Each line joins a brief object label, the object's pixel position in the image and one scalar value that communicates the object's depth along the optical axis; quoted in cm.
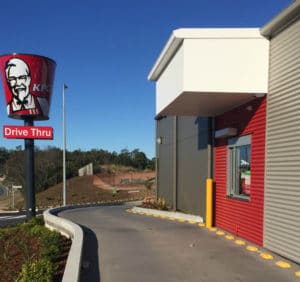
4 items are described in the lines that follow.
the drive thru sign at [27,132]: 1550
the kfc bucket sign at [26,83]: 1526
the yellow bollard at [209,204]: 1186
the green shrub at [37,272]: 566
